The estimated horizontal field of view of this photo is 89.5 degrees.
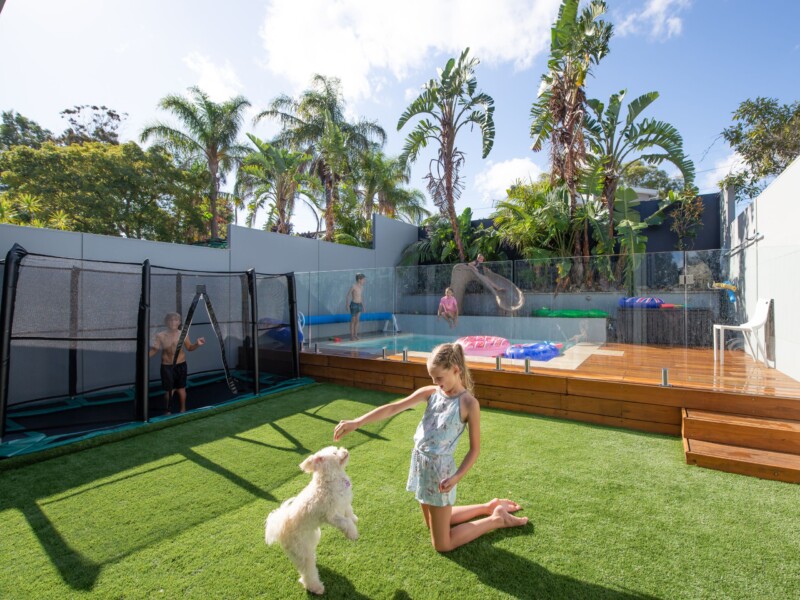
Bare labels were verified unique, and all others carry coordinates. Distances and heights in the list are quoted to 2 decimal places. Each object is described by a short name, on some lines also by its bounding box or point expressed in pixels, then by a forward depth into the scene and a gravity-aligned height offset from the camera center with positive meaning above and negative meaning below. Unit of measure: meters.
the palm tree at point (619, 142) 10.20 +4.27
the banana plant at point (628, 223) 10.27 +2.21
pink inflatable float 6.68 -0.64
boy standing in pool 8.46 +0.17
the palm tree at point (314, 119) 20.52 +9.73
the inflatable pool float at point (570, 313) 6.26 -0.09
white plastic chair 5.05 -0.25
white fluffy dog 2.15 -1.12
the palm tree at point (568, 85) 9.91 +5.78
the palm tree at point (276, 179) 16.67 +5.67
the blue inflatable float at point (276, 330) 7.83 -0.45
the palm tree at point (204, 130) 17.89 +8.07
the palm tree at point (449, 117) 11.55 +5.67
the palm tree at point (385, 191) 19.50 +5.91
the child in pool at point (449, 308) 7.71 -0.01
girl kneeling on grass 2.37 -0.76
